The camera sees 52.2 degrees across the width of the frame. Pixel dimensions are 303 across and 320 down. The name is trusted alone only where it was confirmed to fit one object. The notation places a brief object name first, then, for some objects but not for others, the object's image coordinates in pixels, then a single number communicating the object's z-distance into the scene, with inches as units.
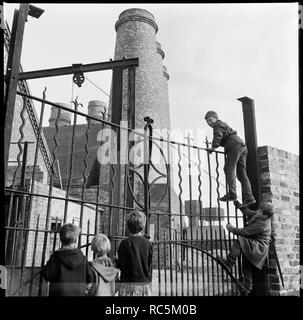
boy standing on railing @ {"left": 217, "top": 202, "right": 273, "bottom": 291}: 152.3
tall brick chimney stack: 543.5
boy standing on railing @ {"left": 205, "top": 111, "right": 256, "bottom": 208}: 167.3
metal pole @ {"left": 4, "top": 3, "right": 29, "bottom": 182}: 96.3
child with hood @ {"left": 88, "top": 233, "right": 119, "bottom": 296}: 95.5
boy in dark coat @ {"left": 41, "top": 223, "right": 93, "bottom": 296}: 88.5
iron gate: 136.3
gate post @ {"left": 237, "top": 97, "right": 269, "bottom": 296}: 156.1
